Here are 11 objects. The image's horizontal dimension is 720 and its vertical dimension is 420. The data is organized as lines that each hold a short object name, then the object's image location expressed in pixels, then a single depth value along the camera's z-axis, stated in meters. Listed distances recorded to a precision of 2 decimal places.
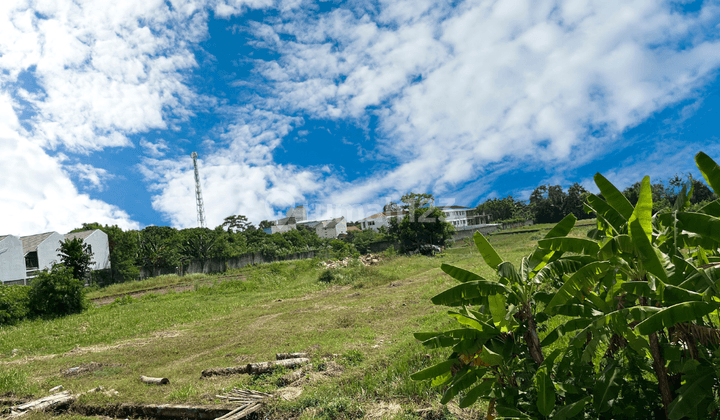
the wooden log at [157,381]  6.34
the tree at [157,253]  34.28
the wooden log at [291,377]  5.64
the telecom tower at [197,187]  47.81
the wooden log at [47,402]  5.57
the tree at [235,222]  65.12
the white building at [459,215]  78.06
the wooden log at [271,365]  6.25
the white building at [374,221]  76.57
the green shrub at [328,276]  19.50
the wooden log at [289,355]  6.84
